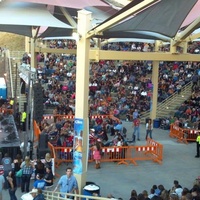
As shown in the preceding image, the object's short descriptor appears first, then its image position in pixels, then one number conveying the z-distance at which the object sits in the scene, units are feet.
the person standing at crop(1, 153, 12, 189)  43.94
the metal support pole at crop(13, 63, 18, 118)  76.27
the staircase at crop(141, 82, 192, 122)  89.85
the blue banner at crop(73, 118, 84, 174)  42.16
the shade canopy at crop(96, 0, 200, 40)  45.41
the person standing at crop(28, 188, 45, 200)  34.27
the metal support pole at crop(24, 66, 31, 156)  52.29
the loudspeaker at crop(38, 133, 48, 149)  53.57
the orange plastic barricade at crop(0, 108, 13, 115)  77.36
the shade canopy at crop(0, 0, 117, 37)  56.90
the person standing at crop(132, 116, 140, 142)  69.72
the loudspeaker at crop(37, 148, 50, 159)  52.59
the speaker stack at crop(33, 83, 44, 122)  77.61
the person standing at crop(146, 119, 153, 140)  69.25
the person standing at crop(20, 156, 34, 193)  43.57
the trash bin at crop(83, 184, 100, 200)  40.78
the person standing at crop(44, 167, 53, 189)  42.05
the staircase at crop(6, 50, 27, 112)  89.96
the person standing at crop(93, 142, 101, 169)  53.98
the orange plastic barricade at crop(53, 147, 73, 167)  55.62
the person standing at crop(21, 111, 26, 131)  72.02
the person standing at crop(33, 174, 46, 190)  39.73
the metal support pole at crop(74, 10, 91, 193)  41.57
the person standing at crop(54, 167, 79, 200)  38.99
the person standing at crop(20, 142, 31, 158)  54.29
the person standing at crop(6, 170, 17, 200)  40.57
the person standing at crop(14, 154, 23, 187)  44.54
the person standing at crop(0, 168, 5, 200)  38.45
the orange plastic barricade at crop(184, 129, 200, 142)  70.18
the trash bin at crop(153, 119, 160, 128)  83.15
